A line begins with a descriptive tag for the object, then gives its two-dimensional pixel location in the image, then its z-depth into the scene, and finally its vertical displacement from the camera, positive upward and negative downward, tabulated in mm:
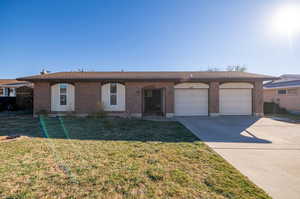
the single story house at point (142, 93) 10508 +459
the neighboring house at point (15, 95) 14145 +443
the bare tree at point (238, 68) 35500 +7981
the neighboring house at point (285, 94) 13969 +545
